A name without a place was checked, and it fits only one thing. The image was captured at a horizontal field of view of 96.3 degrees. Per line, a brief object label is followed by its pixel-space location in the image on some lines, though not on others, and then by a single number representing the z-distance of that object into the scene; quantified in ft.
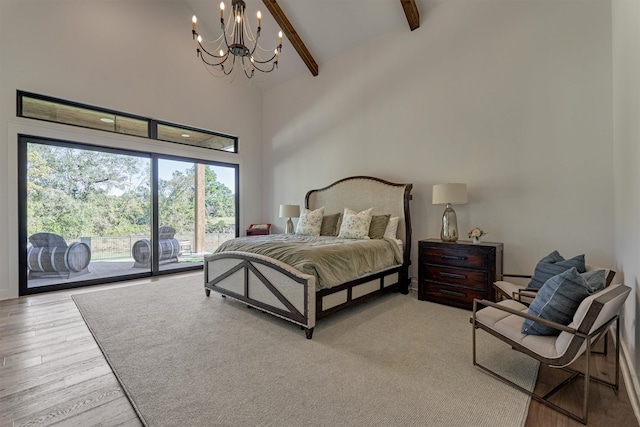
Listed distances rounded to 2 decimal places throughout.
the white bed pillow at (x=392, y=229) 14.12
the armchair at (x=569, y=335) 5.27
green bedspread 9.52
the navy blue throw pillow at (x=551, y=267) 8.39
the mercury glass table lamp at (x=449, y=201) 12.01
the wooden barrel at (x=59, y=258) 13.64
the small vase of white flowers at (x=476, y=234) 11.71
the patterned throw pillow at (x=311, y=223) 16.11
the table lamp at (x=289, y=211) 18.28
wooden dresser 10.96
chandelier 18.62
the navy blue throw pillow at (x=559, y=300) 5.74
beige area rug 5.56
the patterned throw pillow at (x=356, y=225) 13.96
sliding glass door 13.69
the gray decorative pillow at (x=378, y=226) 13.97
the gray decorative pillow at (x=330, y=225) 16.02
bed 9.23
